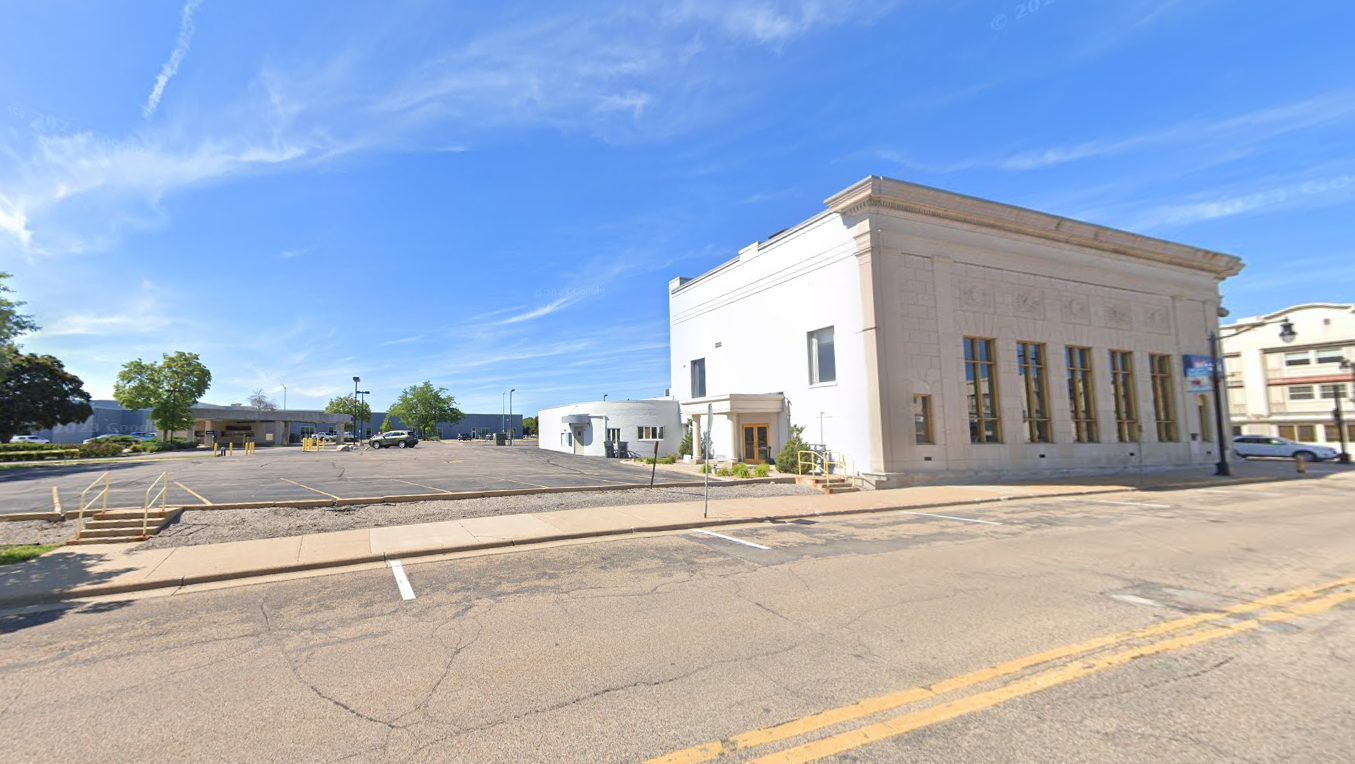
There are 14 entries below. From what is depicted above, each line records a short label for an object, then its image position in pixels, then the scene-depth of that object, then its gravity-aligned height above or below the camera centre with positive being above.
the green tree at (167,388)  52.31 +5.15
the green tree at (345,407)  100.75 +5.74
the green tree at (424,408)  88.75 +4.57
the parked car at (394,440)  55.19 -0.27
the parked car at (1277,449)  32.83 -1.82
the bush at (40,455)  33.72 -0.64
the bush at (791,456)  24.86 -1.18
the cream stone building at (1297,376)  44.34 +3.56
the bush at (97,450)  37.53 -0.43
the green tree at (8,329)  16.48 +3.60
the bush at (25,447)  36.05 -0.14
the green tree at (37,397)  43.00 +3.75
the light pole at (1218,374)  24.95 +2.12
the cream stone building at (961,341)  22.53 +3.92
